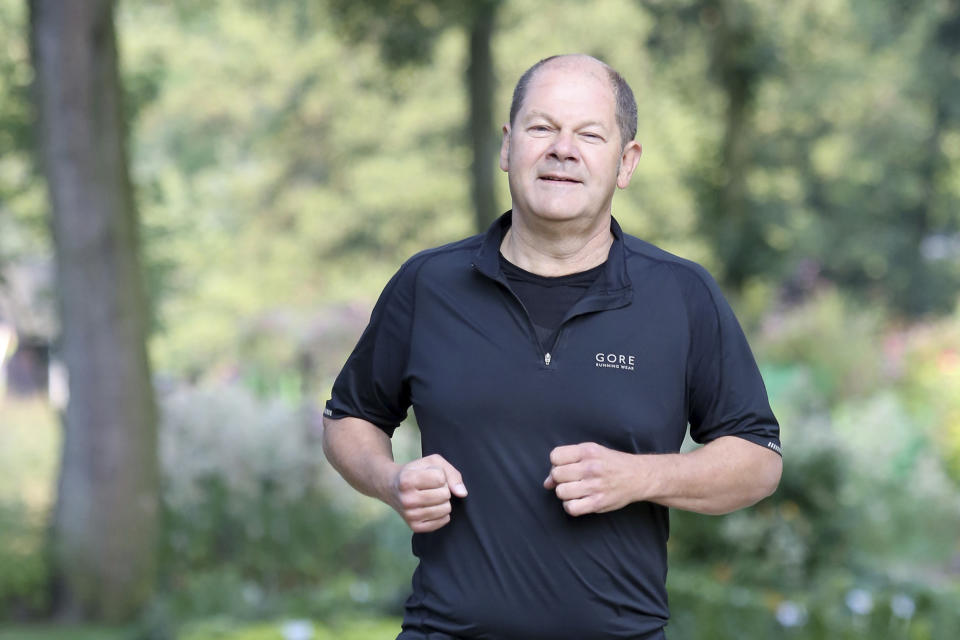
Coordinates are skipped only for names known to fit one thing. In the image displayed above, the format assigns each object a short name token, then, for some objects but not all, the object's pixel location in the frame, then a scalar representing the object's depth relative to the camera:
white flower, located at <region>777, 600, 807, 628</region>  11.95
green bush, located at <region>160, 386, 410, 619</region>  19.56
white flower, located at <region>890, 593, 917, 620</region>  12.12
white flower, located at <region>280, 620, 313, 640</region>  11.16
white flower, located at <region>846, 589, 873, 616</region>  12.24
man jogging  5.34
